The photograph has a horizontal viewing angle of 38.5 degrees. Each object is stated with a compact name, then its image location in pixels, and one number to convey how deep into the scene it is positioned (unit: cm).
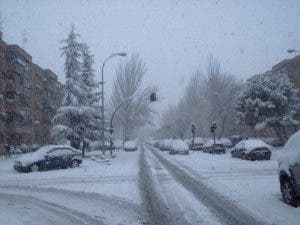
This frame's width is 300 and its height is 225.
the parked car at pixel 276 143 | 5432
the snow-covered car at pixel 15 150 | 5393
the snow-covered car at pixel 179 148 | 4697
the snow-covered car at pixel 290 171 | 1078
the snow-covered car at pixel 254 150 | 3084
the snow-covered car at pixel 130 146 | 6034
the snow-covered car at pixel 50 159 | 2555
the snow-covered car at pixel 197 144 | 6043
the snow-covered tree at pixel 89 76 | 4659
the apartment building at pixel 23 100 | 5278
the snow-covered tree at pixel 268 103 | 4531
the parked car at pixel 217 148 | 4594
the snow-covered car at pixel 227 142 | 5849
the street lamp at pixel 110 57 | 3491
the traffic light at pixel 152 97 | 3788
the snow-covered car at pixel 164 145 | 6516
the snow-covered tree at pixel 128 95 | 6771
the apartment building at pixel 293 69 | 6406
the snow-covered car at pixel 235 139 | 6410
